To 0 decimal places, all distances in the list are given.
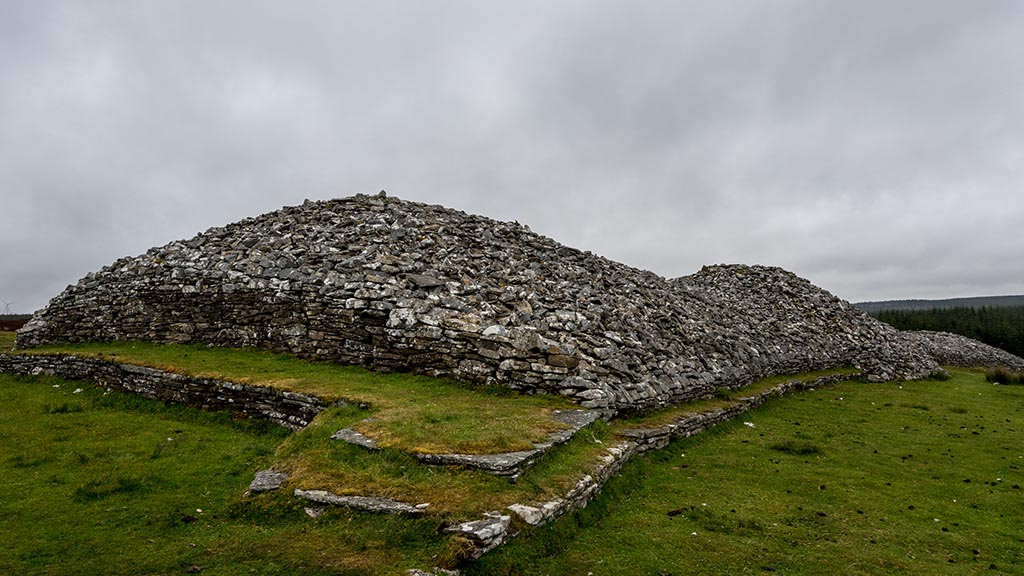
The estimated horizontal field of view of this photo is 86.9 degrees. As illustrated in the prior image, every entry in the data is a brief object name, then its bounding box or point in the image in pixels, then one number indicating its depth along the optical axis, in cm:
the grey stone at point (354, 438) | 906
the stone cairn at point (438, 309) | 1413
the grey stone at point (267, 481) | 828
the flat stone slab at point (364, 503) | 716
